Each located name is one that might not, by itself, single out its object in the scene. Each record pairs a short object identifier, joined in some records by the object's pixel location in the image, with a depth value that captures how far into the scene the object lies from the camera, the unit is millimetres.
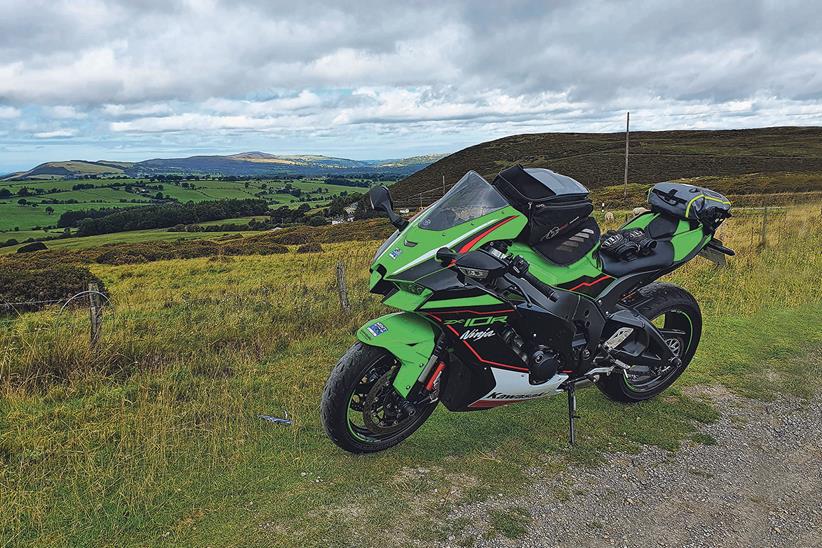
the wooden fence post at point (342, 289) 8664
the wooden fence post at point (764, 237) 12586
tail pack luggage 4762
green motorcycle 3621
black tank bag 3893
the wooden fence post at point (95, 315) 6470
